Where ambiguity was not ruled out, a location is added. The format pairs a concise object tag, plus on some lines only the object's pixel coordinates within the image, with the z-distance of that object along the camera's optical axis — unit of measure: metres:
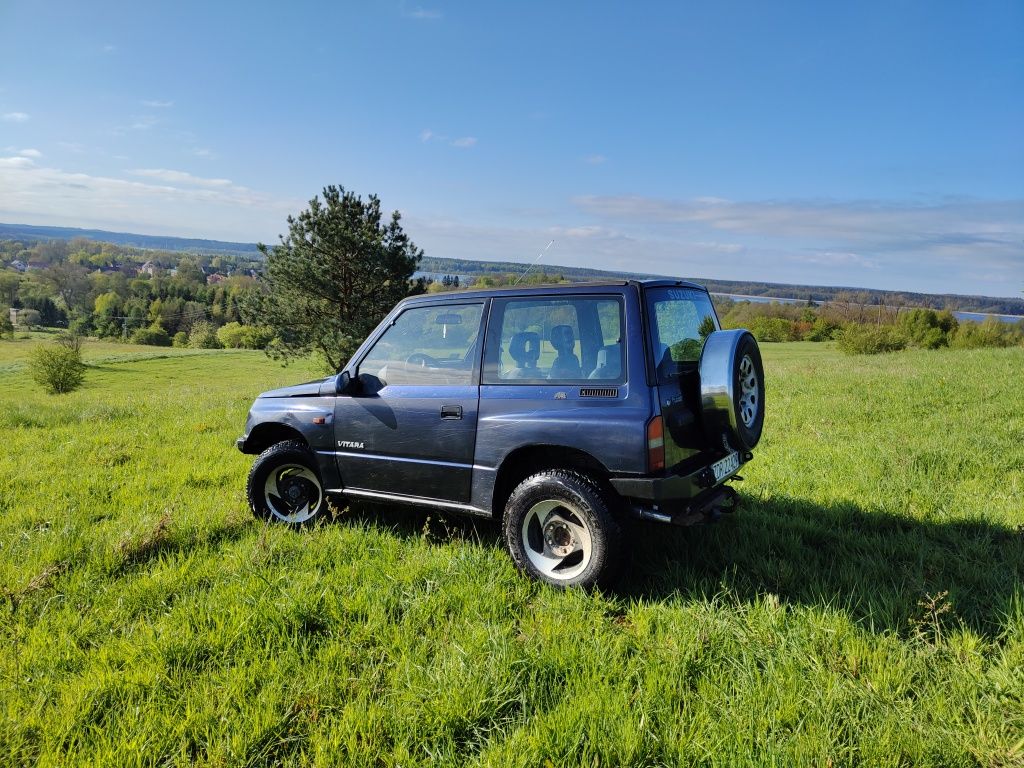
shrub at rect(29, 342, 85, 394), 35.16
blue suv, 2.96
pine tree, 25.03
